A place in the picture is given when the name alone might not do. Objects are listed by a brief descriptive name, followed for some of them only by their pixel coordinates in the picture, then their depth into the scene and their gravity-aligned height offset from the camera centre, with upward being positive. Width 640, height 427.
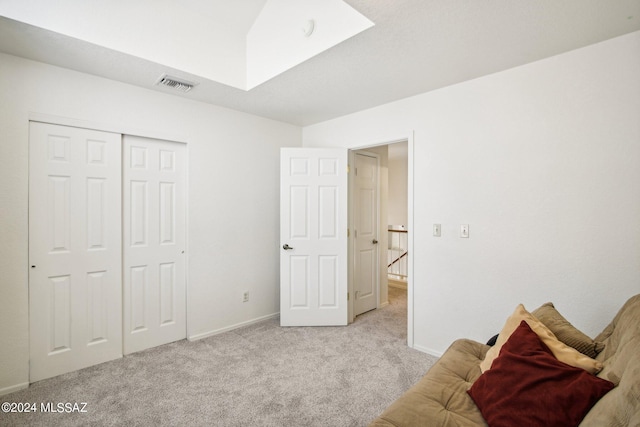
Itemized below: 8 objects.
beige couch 0.87 -0.83
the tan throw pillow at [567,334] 1.43 -0.59
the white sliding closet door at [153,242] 2.83 -0.28
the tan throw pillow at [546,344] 1.23 -0.59
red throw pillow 1.05 -0.66
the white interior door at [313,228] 3.59 -0.17
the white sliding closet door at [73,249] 2.37 -0.30
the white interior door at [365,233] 3.92 -0.25
